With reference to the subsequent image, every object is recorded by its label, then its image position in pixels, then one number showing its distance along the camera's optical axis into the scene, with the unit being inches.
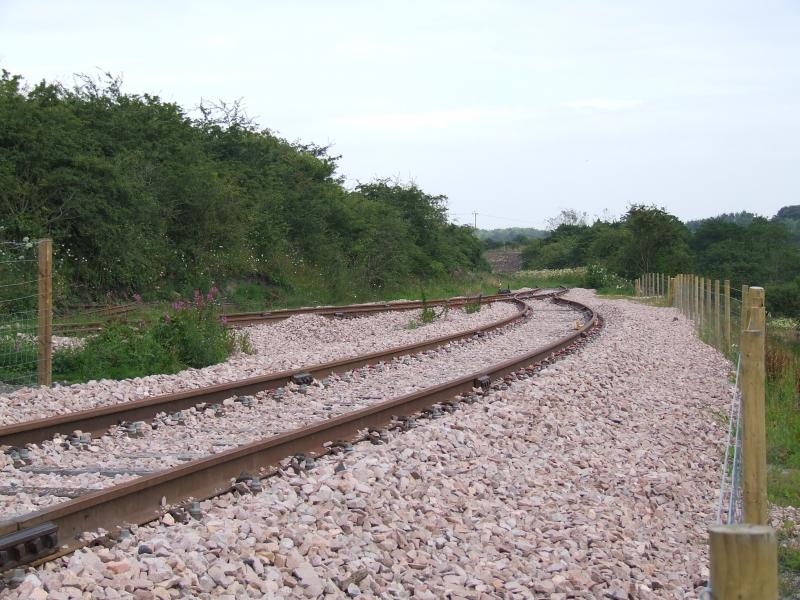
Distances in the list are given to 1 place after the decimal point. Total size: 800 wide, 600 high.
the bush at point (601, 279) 2352.1
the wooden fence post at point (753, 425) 192.7
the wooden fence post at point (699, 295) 888.3
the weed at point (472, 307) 1077.1
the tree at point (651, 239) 2393.0
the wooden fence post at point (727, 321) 652.1
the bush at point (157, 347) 498.6
